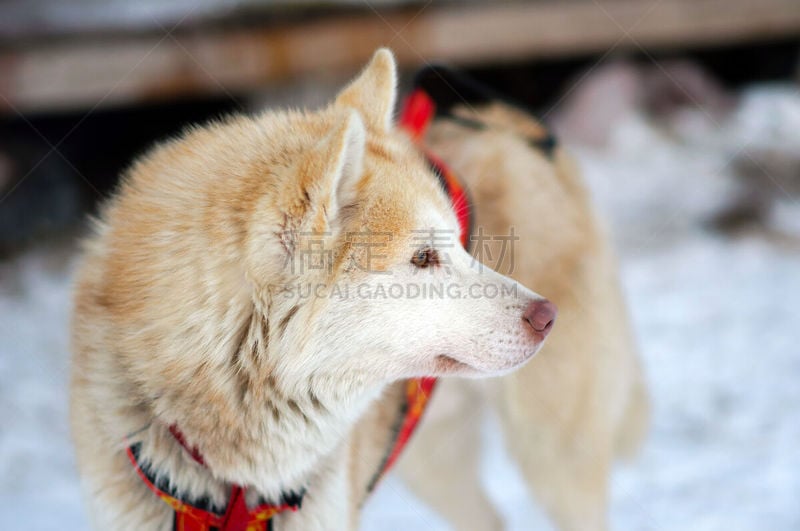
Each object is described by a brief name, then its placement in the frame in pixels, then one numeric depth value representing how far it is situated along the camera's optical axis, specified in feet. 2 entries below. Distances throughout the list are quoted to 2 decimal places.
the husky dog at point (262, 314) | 6.71
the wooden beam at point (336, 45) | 12.62
